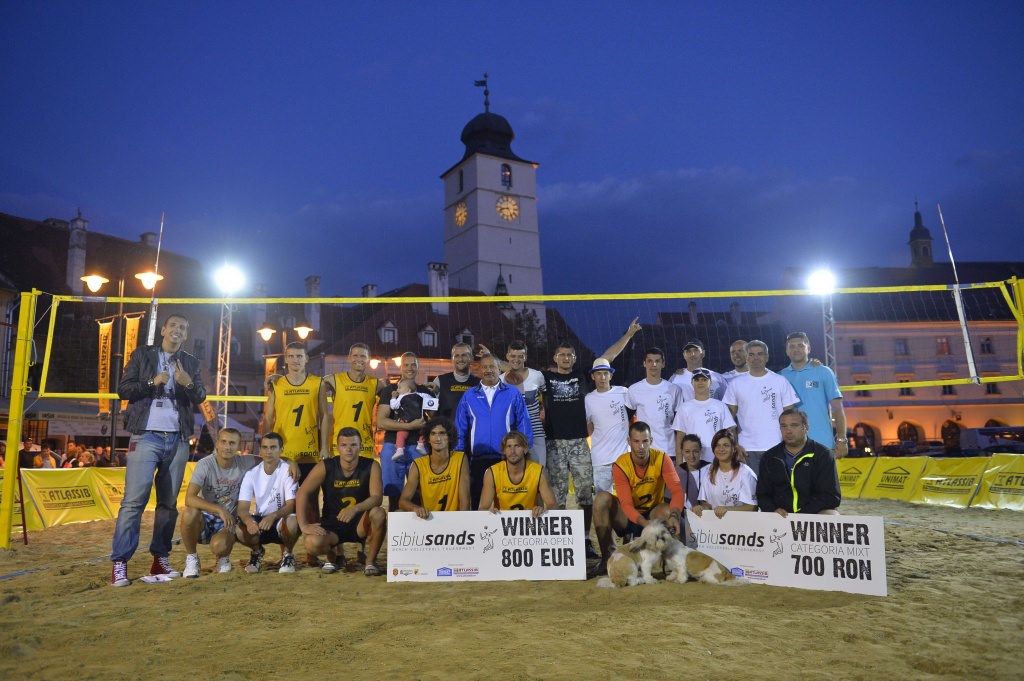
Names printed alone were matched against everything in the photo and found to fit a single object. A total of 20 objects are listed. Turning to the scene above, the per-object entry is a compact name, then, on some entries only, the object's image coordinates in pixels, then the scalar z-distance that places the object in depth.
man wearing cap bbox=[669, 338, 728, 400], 6.78
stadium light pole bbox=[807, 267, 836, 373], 21.45
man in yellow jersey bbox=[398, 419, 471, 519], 5.75
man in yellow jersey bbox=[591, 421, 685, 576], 5.61
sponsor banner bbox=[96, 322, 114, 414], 13.89
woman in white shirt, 5.62
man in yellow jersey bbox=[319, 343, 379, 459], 6.29
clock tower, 55.88
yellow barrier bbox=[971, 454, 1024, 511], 10.64
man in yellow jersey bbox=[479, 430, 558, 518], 5.56
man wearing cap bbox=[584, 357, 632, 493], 6.20
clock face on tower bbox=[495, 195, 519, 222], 57.50
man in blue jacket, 5.93
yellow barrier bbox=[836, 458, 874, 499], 14.15
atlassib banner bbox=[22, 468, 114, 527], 9.68
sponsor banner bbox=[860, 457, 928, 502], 12.81
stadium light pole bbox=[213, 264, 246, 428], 17.65
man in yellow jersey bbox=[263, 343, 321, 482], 6.11
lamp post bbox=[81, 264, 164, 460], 11.15
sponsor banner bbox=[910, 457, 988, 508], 11.38
